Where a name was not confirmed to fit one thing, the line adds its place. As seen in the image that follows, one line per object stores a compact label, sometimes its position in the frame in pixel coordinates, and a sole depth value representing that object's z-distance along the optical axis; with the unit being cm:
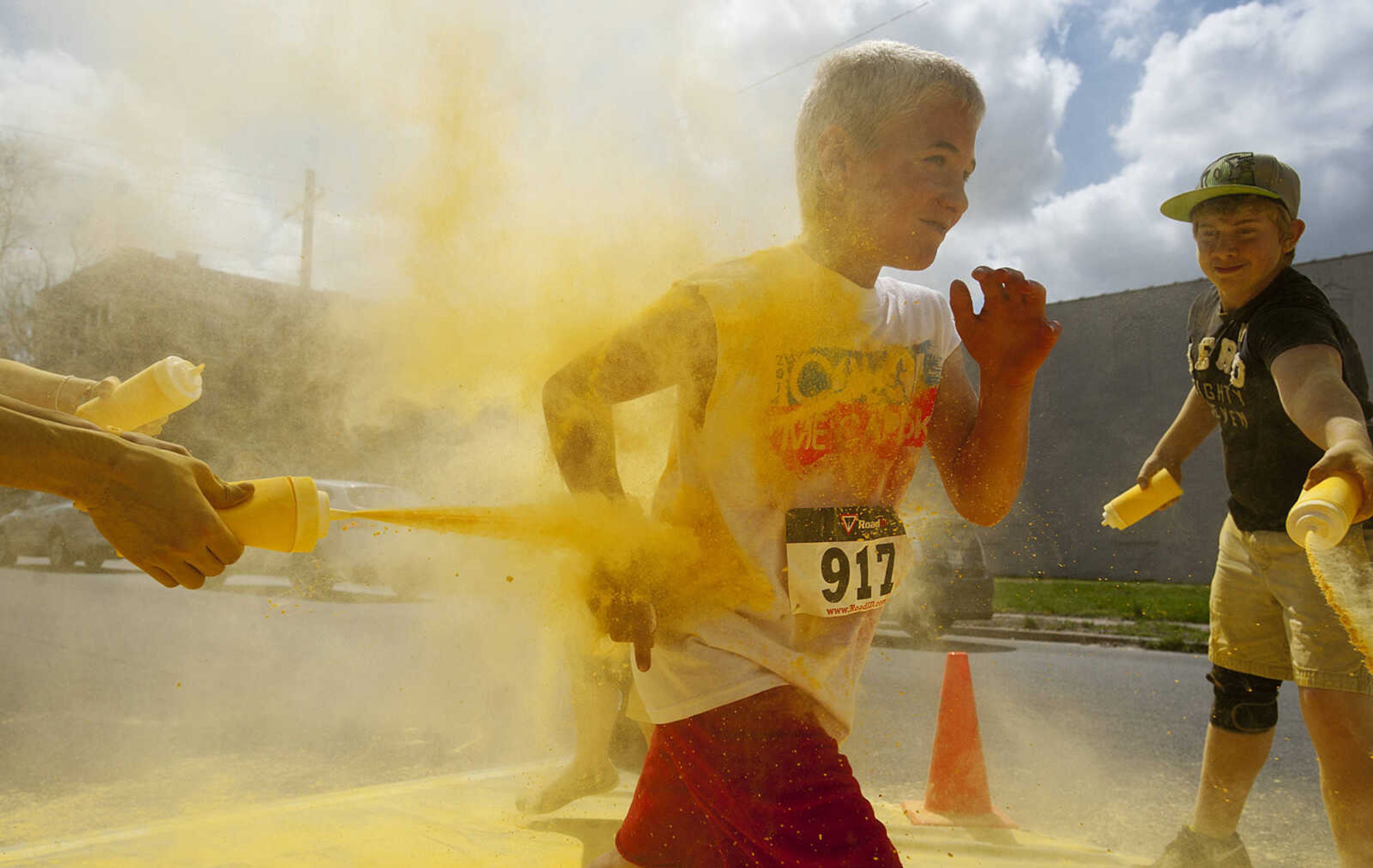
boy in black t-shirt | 278
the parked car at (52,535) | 1417
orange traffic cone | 382
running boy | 184
